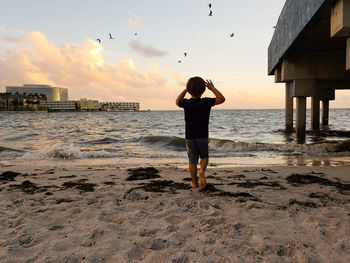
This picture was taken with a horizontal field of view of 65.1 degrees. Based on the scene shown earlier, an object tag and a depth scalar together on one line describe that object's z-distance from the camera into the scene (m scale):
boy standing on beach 4.41
